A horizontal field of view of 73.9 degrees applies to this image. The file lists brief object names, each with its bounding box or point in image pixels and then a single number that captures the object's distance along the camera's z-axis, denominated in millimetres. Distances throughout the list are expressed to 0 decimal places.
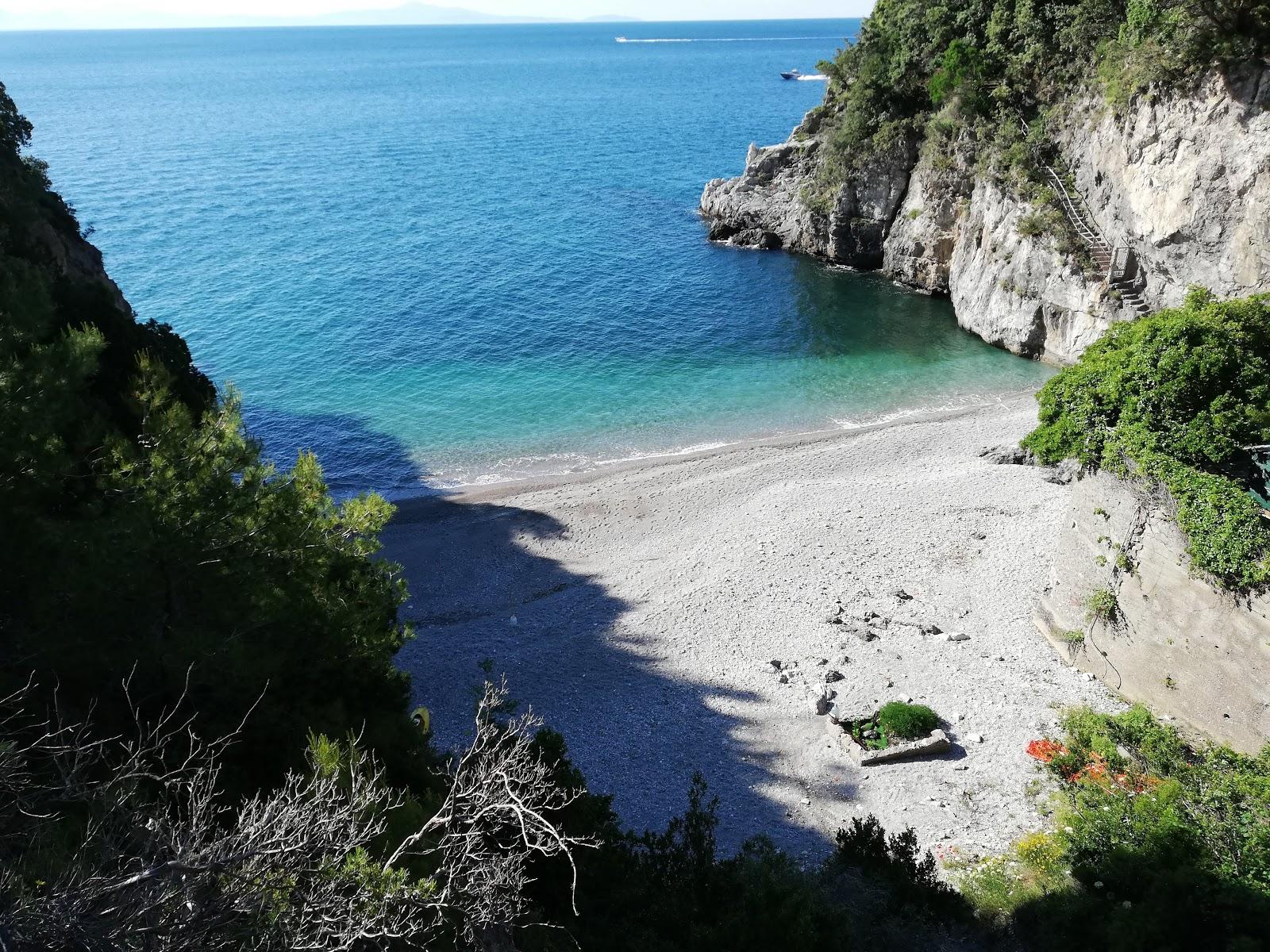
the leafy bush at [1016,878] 11898
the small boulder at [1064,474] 25844
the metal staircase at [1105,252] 32344
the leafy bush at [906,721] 16406
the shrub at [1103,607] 17234
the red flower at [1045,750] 15438
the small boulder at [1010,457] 27891
